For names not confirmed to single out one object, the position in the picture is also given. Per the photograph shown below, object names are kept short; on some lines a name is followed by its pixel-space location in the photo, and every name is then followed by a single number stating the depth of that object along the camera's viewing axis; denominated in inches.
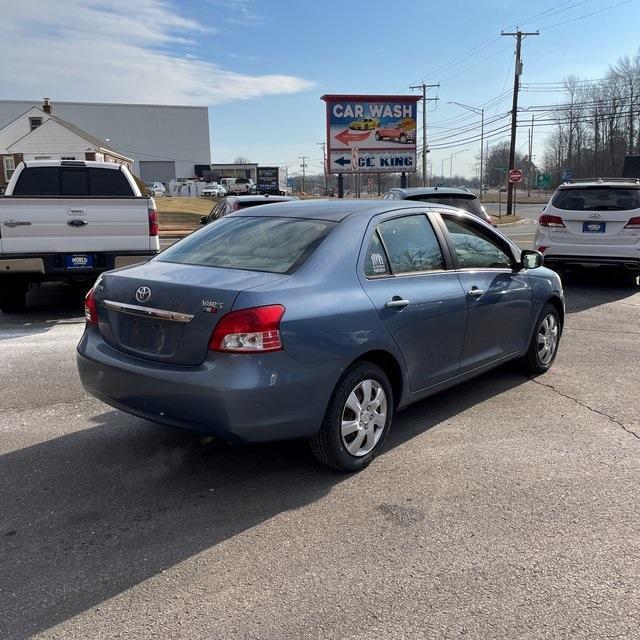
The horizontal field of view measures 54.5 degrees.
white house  1953.7
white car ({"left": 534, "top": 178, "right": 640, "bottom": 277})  404.2
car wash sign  1082.1
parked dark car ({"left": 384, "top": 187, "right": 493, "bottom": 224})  372.8
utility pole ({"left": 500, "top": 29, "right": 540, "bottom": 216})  1555.1
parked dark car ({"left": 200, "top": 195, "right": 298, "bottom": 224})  445.1
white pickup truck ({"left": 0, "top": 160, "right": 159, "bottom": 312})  296.5
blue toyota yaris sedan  128.7
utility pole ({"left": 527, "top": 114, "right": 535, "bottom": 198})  3781.5
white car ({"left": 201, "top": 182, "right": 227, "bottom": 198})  2847.0
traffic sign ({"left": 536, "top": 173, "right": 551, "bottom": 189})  1770.5
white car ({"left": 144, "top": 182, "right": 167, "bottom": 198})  3121.1
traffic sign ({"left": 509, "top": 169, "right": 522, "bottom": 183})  1413.6
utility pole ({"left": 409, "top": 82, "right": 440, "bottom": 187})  2199.1
